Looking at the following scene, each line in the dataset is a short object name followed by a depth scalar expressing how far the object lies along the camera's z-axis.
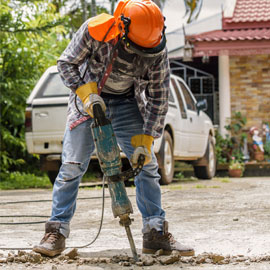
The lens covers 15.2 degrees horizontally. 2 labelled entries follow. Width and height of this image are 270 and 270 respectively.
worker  6.34
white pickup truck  15.02
